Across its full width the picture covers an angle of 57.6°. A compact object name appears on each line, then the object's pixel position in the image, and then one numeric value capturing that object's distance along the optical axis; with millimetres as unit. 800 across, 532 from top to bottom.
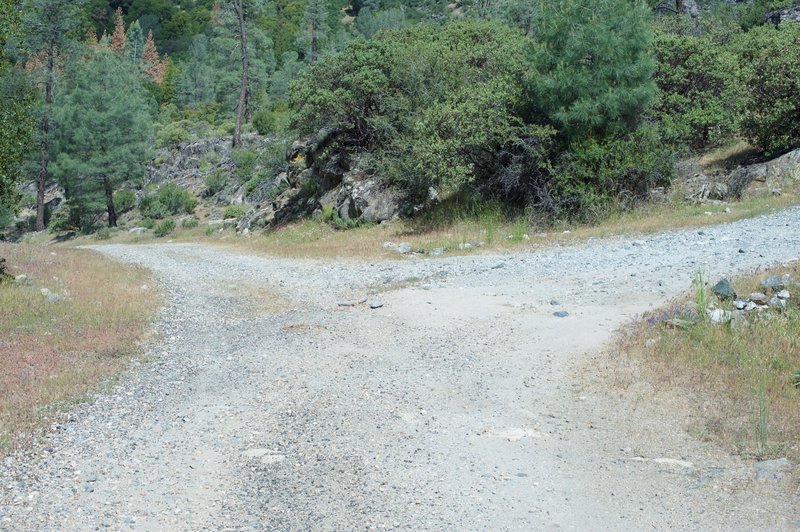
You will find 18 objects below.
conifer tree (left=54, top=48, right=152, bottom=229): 40375
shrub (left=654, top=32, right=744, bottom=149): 20719
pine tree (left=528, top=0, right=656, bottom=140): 17781
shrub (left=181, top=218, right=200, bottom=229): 34916
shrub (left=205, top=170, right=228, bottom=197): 41031
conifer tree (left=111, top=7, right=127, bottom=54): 98625
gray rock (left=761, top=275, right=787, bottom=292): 8938
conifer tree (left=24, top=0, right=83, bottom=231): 38125
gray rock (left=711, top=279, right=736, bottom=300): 8914
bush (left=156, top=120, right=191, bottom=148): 51500
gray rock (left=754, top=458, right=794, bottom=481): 5289
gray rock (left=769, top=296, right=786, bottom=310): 8367
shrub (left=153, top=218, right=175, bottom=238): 34625
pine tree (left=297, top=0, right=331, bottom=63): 60469
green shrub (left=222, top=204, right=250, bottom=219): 34375
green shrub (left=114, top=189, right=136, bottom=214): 45125
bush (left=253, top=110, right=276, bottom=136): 46625
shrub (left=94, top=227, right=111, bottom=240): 36222
